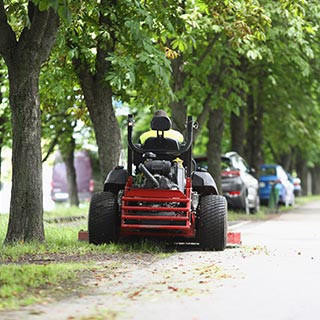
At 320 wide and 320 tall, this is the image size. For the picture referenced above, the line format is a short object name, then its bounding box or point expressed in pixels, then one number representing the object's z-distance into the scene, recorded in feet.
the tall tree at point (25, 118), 44.16
